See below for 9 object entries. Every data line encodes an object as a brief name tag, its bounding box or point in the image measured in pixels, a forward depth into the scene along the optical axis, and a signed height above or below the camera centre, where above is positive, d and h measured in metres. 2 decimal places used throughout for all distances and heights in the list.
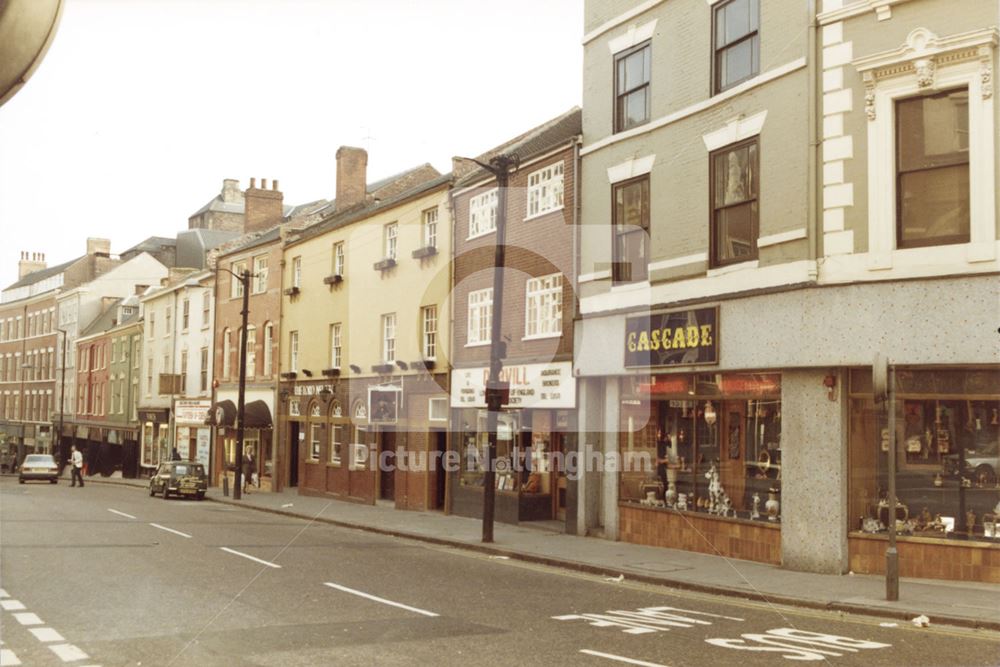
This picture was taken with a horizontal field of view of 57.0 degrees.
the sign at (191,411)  45.12 -1.10
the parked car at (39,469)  48.56 -4.31
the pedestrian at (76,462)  44.22 -3.57
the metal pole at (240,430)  34.38 -1.51
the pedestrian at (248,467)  41.28 -3.47
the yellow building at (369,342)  28.48 +1.75
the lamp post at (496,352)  19.67 +0.88
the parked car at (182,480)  35.59 -3.51
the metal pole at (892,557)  12.29 -2.15
